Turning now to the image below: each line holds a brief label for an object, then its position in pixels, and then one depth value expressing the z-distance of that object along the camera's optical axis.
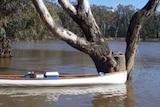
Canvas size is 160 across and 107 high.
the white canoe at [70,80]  13.95
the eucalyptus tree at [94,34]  15.45
